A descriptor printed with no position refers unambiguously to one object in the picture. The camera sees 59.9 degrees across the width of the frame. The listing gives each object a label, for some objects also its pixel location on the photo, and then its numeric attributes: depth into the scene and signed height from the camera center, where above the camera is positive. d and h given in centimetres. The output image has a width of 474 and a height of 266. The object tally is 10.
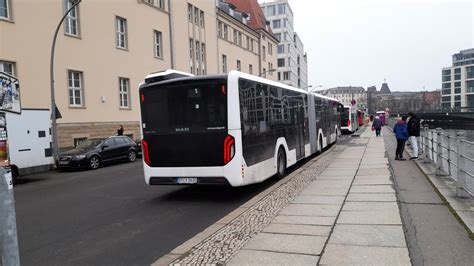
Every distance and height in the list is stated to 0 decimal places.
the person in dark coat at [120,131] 2586 -85
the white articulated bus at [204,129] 862 -32
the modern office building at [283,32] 10262 +1993
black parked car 1786 -157
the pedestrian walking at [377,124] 2991 -124
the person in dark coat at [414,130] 1466 -85
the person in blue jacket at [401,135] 1476 -102
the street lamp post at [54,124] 1966 -19
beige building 2153 +435
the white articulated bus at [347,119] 3875 -103
